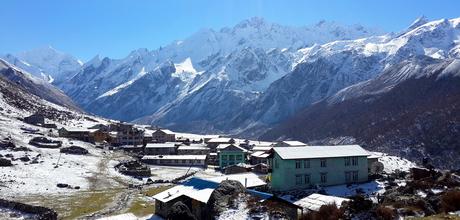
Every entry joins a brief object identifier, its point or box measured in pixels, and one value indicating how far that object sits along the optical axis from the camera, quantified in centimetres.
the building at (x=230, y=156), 14712
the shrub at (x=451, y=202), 4472
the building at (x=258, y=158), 13688
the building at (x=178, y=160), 14888
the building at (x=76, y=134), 17838
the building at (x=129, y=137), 19038
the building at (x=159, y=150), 16750
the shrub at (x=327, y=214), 4838
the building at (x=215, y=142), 18976
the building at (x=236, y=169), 12122
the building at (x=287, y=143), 18725
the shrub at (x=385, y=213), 4488
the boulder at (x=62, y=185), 9519
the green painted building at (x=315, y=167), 7594
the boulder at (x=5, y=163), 10672
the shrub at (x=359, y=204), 4897
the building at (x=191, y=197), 6069
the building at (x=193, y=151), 16828
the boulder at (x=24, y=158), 11686
